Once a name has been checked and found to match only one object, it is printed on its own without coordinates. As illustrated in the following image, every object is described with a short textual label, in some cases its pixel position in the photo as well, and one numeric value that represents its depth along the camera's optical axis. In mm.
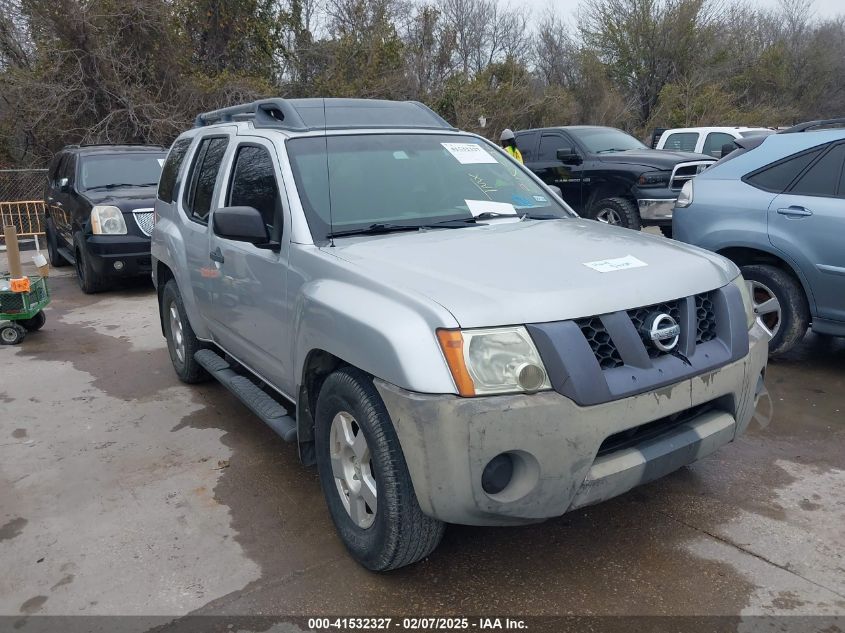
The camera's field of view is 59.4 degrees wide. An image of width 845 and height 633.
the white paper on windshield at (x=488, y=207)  3846
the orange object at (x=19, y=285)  6818
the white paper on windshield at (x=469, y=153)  4145
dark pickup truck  9773
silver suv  2541
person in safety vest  9450
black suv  9055
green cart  6953
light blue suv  5051
